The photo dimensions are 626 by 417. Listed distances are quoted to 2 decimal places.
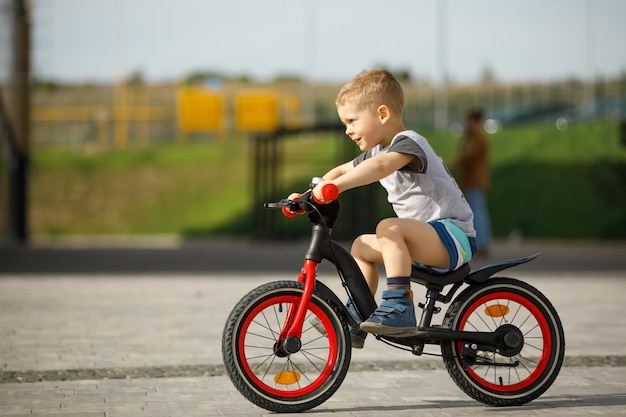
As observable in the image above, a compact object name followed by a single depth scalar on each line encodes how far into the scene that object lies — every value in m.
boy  5.57
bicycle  5.61
